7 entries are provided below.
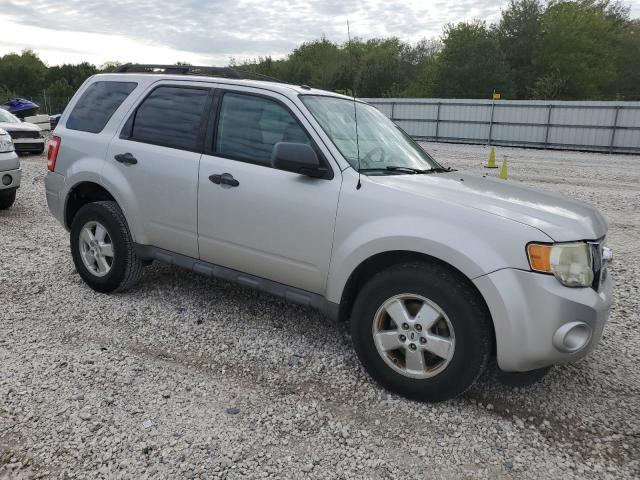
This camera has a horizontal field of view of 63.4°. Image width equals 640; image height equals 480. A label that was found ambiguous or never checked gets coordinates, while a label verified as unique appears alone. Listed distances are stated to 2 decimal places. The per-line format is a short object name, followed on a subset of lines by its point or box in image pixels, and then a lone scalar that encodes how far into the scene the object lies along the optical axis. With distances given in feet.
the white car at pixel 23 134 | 47.52
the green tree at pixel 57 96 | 147.95
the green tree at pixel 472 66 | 146.00
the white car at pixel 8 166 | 24.18
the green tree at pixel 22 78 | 235.20
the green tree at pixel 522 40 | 156.87
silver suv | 8.96
